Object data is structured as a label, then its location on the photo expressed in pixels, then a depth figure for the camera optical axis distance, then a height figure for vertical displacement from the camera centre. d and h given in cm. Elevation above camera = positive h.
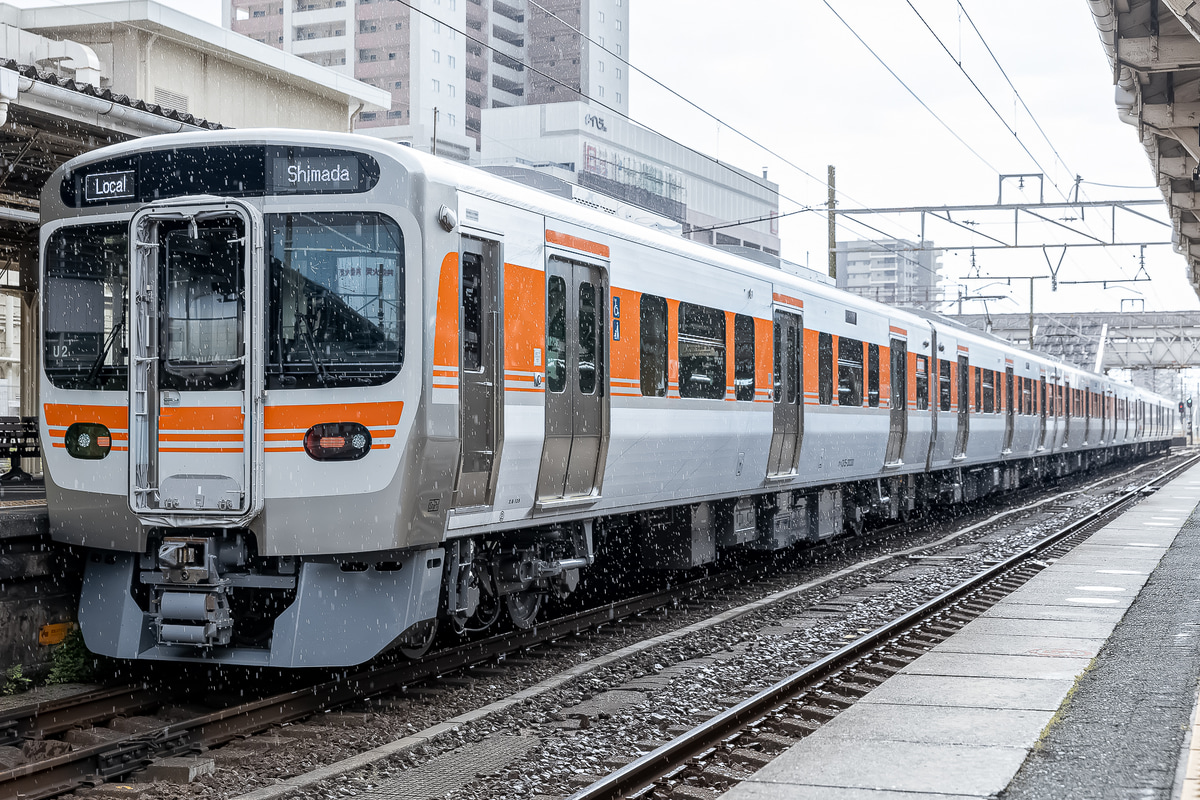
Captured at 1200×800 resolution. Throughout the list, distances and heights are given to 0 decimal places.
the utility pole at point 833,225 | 2670 +386
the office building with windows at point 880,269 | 13700 +1721
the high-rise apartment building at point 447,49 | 7762 +2321
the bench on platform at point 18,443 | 1332 -34
